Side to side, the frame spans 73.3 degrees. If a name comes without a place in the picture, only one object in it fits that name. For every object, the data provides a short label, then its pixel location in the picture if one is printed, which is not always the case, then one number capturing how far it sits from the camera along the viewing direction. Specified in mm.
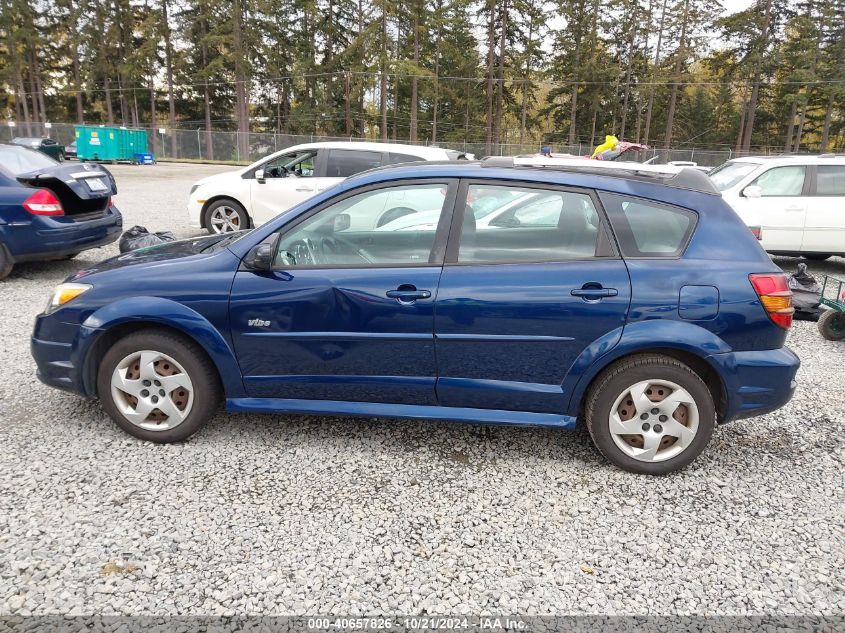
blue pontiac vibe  2928
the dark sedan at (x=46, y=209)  6375
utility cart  5449
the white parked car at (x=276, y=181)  8680
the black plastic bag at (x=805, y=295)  5883
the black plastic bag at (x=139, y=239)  6344
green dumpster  33406
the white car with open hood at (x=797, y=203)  7762
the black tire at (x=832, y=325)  5488
